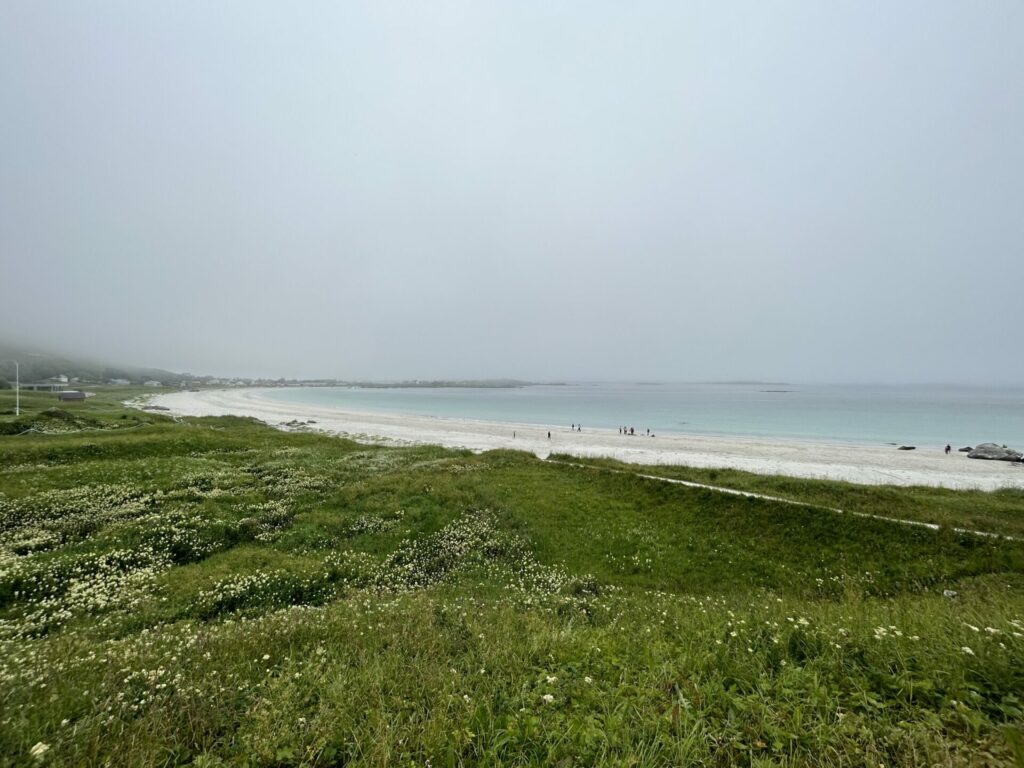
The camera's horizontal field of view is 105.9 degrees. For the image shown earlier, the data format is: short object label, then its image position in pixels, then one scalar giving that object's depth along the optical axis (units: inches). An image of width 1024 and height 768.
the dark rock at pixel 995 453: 2065.7
